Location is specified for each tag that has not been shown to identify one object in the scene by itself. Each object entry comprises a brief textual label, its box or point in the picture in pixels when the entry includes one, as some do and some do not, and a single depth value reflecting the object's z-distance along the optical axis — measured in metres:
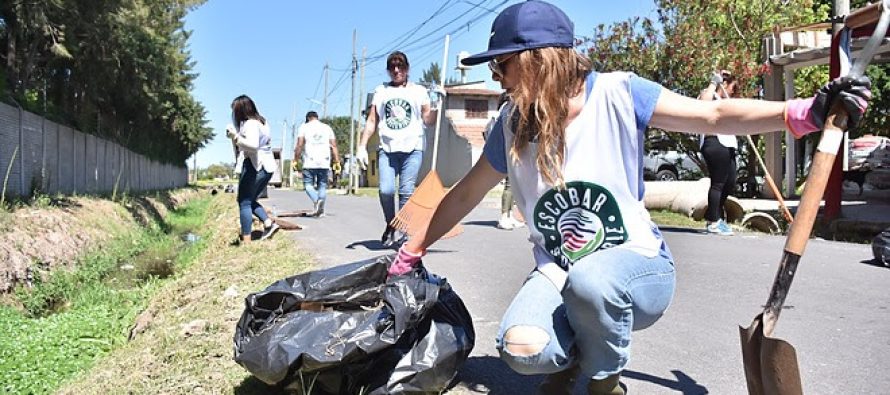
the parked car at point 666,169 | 25.78
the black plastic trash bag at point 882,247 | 6.28
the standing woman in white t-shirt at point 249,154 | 7.54
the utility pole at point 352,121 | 43.21
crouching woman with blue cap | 2.35
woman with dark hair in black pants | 8.06
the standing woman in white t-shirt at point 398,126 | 6.76
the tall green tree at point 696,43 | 16.44
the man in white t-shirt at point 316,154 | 12.11
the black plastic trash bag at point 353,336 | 2.65
